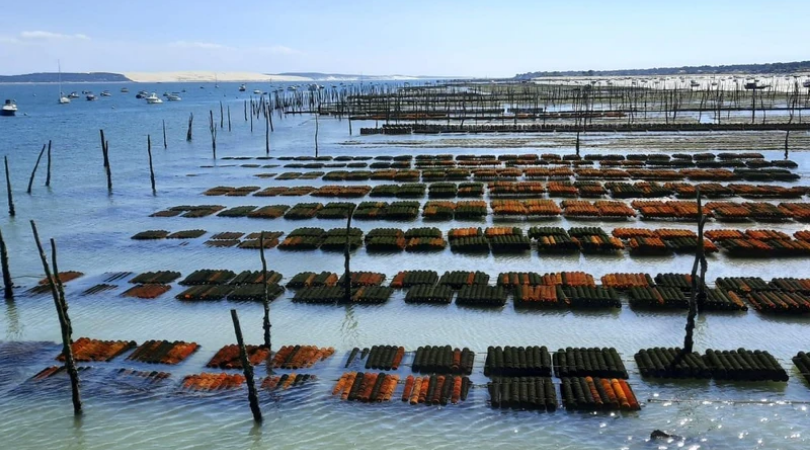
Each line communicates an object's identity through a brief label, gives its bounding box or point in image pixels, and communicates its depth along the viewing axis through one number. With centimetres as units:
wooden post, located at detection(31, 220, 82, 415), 1745
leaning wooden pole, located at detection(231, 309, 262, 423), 1642
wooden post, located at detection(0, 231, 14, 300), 2659
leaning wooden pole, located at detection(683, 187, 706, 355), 1934
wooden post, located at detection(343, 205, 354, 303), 2506
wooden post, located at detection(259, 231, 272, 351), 2081
